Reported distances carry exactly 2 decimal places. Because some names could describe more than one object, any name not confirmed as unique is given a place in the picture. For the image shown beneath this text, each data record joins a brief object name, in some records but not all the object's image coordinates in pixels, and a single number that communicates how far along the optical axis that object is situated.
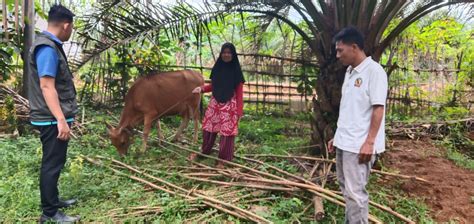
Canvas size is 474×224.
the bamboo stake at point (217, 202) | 3.38
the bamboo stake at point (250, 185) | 3.88
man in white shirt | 2.76
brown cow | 5.81
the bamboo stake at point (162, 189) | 3.50
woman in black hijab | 4.76
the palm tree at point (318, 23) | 4.58
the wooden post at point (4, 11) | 3.30
